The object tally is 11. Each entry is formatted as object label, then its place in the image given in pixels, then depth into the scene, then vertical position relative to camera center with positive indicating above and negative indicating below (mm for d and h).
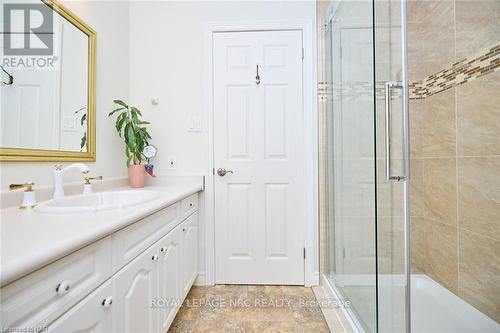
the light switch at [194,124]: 2064 +382
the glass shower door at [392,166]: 938 +17
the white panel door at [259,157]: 2029 +110
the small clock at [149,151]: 1887 +149
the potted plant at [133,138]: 1794 +242
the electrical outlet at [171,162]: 2070 +72
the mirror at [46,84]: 1087 +447
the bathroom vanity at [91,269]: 540 -288
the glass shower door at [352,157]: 1209 +73
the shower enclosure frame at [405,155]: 913 +56
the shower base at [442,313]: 1257 -785
